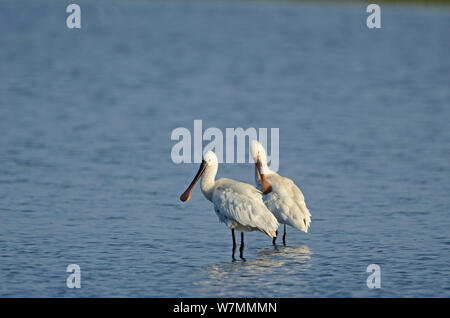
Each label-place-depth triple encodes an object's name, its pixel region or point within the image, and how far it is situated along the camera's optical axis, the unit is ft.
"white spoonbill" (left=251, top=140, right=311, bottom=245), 47.70
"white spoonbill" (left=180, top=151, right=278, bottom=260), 45.60
